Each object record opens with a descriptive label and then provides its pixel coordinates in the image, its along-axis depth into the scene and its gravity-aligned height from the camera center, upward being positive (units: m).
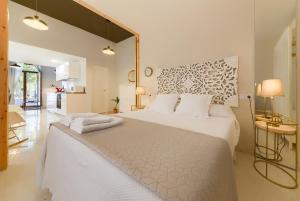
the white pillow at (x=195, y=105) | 2.28 -0.10
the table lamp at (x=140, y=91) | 3.63 +0.21
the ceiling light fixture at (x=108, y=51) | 4.02 +1.43
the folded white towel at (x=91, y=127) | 1.24 -0.27
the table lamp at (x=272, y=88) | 1.80 +0.16
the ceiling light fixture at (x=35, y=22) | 2.32 +1.35
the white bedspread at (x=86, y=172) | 0.64 -0.44
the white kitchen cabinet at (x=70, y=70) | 5.40 +1.14
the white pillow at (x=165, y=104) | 2.66 -0.10
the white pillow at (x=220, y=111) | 2.23 -0.19
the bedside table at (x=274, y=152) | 1.66 -0.87
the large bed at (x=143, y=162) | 0.61 -0.36
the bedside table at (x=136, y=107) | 3.85 -0.23
